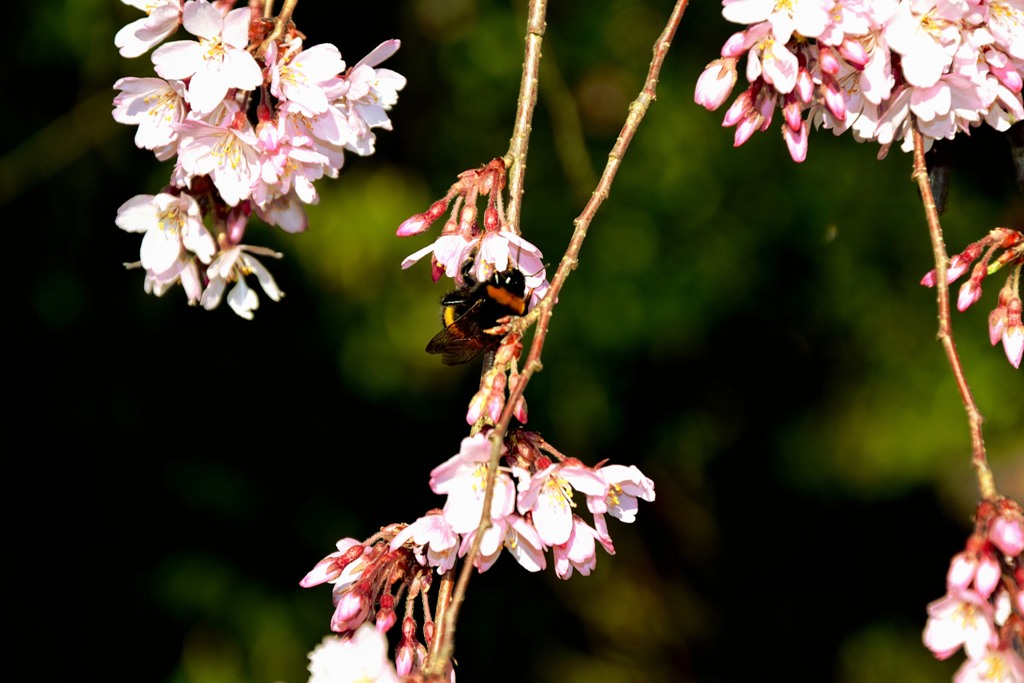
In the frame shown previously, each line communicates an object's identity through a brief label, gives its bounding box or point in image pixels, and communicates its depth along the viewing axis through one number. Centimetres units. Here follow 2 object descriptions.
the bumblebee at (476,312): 134
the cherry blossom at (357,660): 128
